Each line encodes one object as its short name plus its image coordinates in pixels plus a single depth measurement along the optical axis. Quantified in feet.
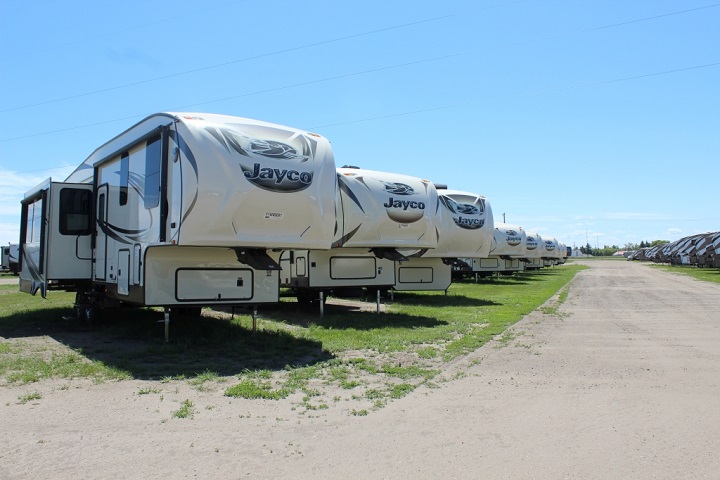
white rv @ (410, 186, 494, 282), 53.06
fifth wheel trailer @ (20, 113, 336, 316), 24.62
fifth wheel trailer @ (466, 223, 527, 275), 97.60
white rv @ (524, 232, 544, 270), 118.64
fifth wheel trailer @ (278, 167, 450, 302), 41.47
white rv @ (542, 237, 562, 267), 142.08
